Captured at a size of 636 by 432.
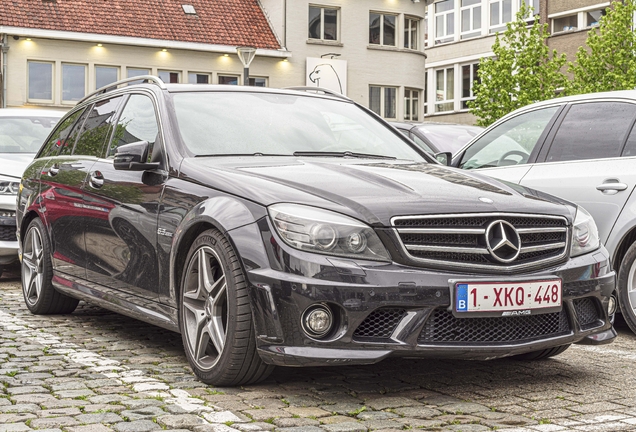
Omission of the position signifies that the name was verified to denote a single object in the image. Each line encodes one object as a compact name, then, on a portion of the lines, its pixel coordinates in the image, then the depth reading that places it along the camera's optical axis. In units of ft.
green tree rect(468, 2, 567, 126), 125.90
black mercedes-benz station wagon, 14.67
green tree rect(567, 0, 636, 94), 116.67
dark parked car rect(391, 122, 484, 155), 41.57
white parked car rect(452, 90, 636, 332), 22.12
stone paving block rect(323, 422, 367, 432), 13.47
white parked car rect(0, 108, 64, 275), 32.60
